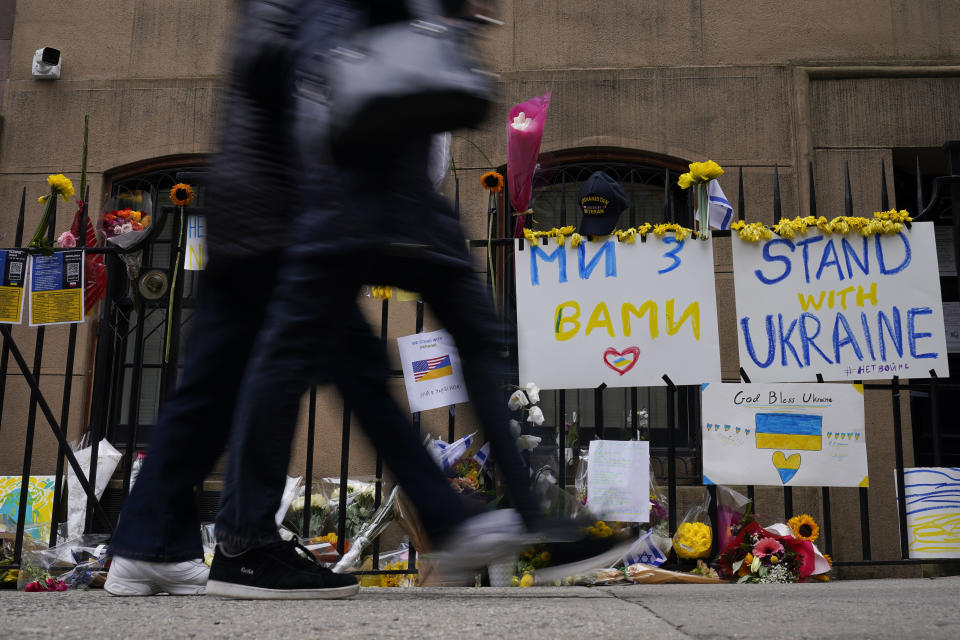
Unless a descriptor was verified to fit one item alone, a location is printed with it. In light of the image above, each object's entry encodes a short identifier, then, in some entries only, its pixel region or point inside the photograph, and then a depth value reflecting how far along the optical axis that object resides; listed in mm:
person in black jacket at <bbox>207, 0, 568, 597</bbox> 1887
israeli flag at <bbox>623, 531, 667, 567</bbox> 3971
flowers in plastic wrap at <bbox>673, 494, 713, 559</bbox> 3924
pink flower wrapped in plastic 5075
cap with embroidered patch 4266
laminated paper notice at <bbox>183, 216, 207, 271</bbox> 4402
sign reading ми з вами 3986
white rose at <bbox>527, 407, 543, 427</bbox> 4445
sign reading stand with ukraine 3978
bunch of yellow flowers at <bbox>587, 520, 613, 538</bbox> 2871
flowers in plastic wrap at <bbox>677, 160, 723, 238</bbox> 4098
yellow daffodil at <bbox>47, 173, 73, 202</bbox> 4133
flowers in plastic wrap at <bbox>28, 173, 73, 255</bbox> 4109
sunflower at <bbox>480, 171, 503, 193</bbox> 4430
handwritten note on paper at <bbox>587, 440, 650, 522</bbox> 3820
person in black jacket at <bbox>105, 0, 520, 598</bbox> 1974
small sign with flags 4035
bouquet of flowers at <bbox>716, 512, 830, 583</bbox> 3750
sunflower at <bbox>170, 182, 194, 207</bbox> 4246
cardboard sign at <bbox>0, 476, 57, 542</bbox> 4934
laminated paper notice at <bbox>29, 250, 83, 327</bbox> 4141
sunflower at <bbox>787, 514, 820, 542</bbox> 3969
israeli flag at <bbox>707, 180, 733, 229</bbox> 5324
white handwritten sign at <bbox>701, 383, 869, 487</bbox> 3838
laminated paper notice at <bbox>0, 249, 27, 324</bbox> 4121
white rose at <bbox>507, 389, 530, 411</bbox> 4391
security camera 7176
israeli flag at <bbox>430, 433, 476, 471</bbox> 4049
